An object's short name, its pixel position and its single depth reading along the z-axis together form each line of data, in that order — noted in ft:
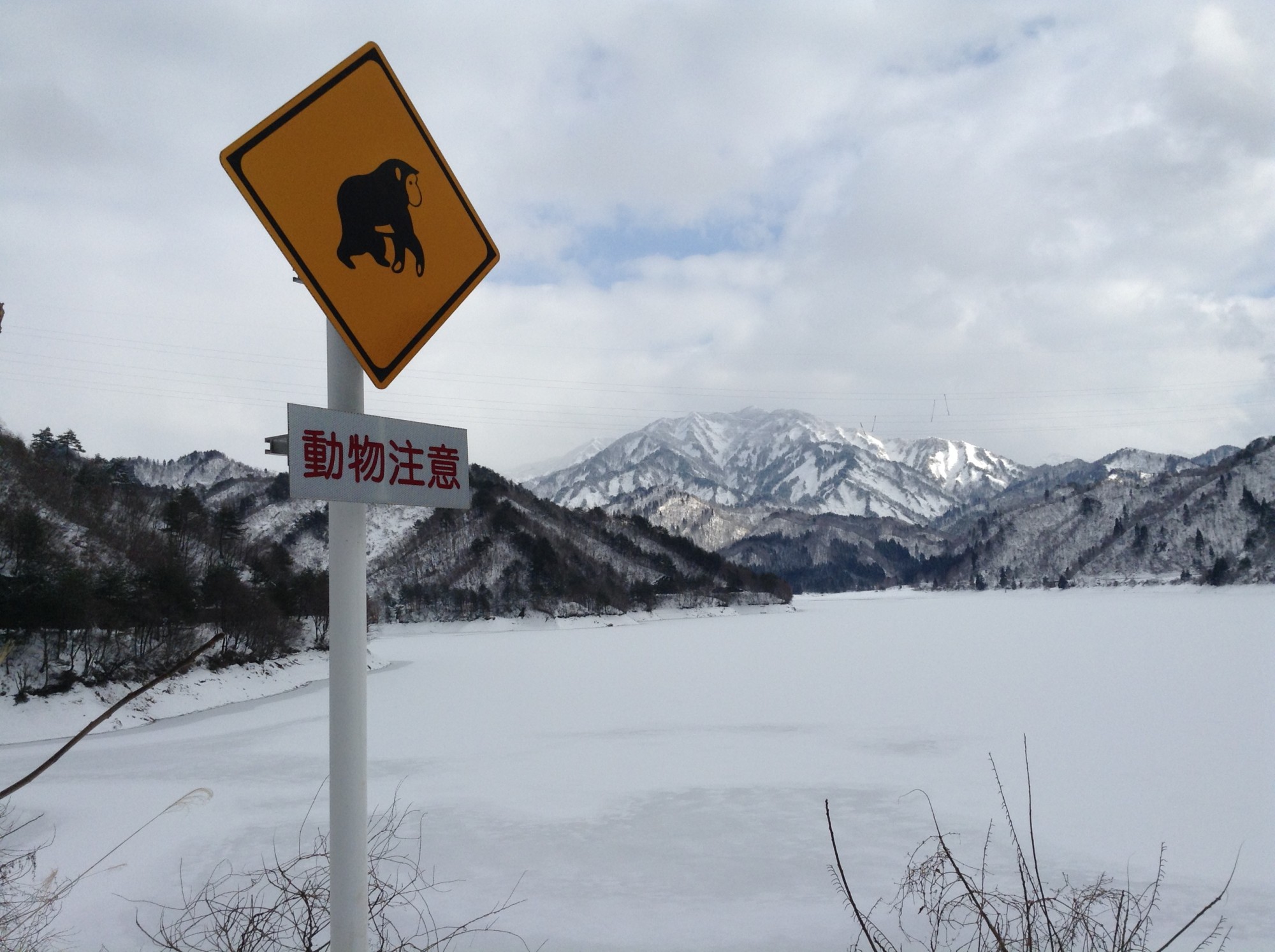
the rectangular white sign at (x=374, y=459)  5.21
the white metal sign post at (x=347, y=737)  5.36
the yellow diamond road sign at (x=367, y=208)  5.41
